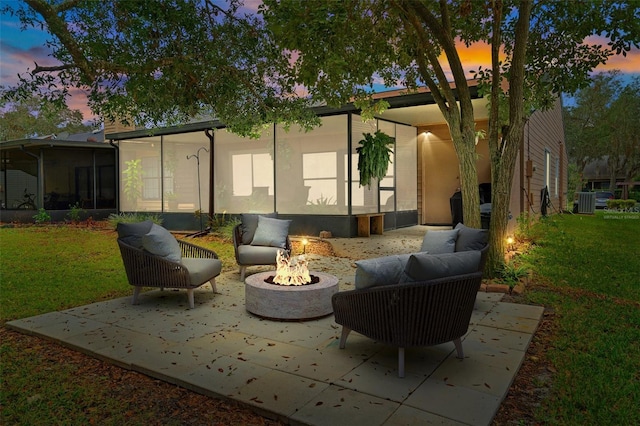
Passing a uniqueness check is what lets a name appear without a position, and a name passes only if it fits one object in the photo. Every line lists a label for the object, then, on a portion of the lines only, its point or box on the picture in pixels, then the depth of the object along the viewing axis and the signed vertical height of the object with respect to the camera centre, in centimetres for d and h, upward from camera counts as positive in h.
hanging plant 896 +94
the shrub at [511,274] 535 -97
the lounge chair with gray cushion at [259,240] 589 -56
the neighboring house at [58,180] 1503 +82
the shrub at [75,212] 1470 -34
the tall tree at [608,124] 2931 +547
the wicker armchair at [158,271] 451 -75
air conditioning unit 1964 -11
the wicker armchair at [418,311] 279 -75
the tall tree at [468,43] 459 +199
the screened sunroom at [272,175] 1001 +70
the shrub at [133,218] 1262 -47
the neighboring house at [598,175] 3892 +224
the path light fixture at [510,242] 841 -87
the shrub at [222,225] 1041 -60
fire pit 402 -95
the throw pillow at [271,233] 617 -46
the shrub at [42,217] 1430 -48
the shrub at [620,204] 2402 -27
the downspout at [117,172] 1434 +103
